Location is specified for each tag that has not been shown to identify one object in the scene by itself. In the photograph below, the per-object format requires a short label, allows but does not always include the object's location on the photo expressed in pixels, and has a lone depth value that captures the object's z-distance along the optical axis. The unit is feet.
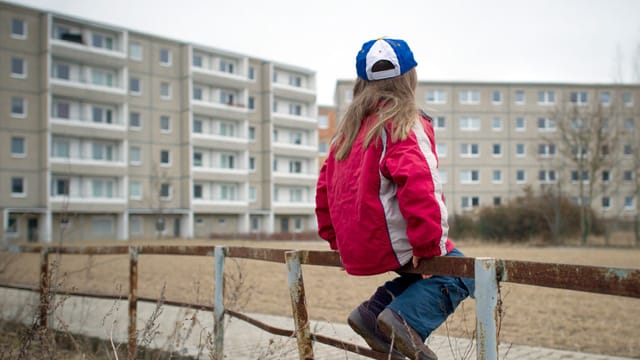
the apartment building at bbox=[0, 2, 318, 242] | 146.20
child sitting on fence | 7.73
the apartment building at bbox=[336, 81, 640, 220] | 205.98
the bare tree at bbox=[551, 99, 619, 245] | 129.70
